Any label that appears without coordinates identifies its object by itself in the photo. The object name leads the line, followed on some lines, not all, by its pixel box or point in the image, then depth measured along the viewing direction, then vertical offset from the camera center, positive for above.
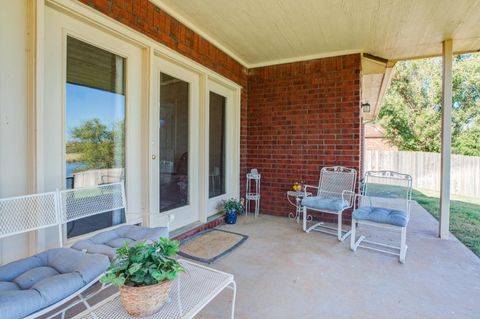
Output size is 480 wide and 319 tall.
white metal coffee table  1.17 -0.72
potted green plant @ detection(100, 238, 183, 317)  1.10 -0.53
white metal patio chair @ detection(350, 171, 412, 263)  2.57 -0.62
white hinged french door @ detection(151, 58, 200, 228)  2.77 +0.13
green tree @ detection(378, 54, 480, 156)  11.77 +2.47
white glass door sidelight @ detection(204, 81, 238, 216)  3.68 +0.14
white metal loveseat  1.09 -0.57
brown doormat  2.58 -1.00
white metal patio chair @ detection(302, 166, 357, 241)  3.11 -0.55
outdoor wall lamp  4.38 +0.84
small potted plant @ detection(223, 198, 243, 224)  3.72 -0.81
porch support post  3.21 +0.20
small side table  3.74 -0.75
